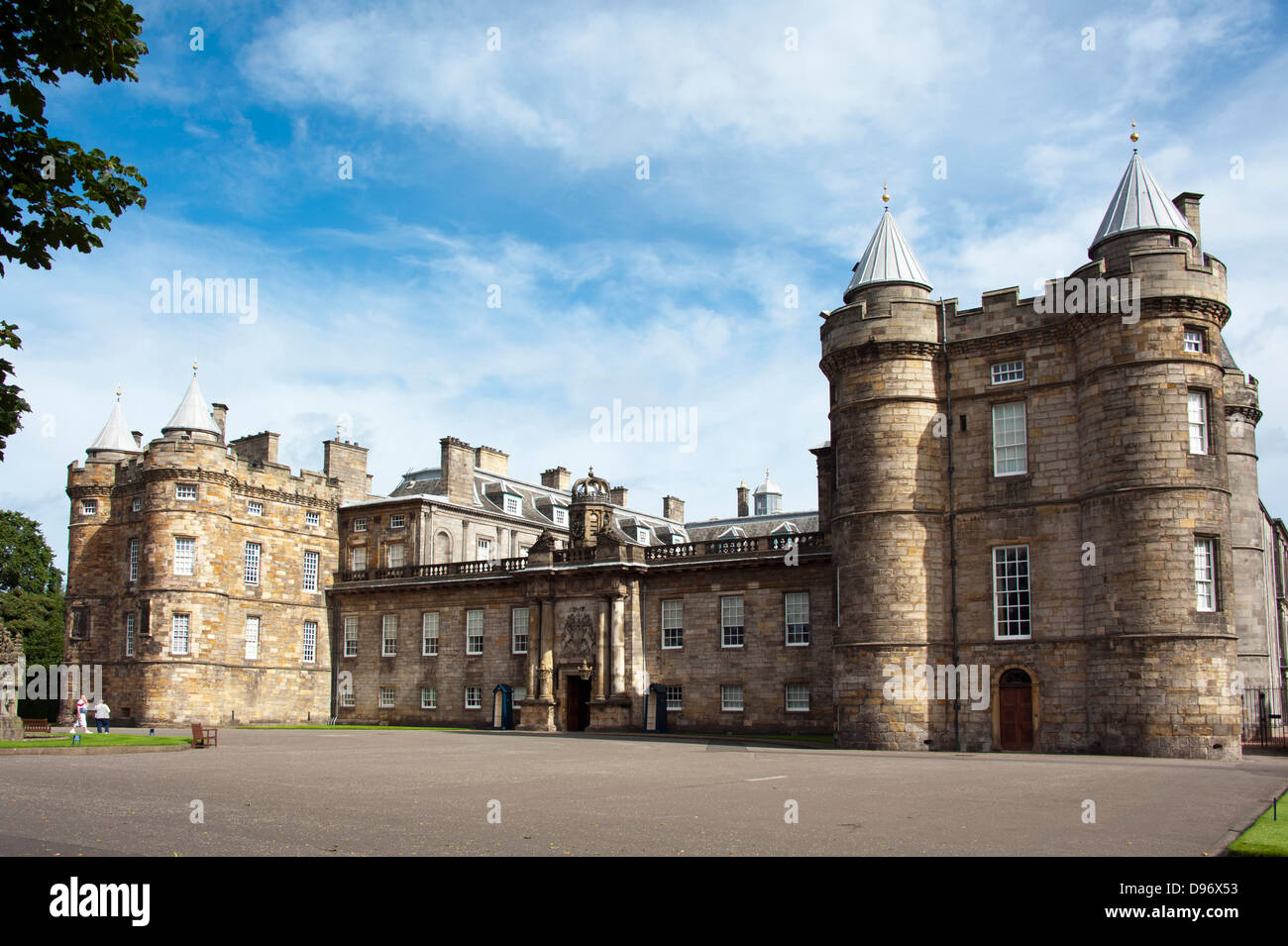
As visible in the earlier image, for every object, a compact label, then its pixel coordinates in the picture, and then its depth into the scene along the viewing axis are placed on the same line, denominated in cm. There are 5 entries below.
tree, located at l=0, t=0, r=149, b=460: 803
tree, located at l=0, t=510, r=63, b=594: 6219
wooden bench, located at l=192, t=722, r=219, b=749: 2992
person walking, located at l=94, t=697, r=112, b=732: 3725
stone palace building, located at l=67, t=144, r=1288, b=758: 3023
